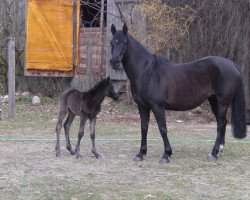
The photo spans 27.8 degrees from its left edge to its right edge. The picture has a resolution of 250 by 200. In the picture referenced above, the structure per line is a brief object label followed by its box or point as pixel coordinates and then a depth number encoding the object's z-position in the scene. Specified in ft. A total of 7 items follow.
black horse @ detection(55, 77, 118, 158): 28.30
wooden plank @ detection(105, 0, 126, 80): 56.80
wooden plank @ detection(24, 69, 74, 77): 59.67
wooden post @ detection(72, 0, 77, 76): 58.44
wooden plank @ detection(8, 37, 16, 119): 46.37
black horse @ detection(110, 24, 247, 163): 27.73
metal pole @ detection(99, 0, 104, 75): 57.93
